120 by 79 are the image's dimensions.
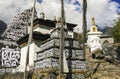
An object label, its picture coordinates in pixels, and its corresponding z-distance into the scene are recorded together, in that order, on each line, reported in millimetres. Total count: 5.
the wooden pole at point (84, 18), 22297
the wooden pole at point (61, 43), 17156
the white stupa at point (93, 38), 25864
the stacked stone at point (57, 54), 18422
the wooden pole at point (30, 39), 20234
